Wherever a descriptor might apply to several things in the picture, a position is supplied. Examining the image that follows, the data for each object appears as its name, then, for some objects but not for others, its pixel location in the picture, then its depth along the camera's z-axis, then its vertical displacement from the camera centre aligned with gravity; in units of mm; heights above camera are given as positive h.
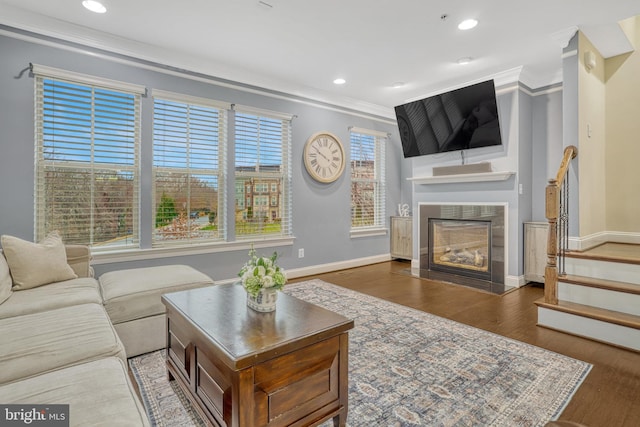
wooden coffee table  1289 -651
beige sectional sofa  1109 -607
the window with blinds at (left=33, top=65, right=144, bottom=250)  2980 +526
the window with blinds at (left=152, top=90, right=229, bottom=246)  3611 +514
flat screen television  4191 +1289
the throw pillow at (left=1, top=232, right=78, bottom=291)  2338 -368
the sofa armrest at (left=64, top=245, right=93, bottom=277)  2779 -395
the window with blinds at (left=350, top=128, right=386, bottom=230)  5473 +601
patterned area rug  1701 -1024
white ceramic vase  1717 -458
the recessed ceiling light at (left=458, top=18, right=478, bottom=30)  2986 +1757
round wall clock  4758 +851
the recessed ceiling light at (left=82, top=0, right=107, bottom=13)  2676 +1721
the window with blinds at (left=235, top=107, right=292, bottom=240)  4195 +534
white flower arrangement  1657 -321
